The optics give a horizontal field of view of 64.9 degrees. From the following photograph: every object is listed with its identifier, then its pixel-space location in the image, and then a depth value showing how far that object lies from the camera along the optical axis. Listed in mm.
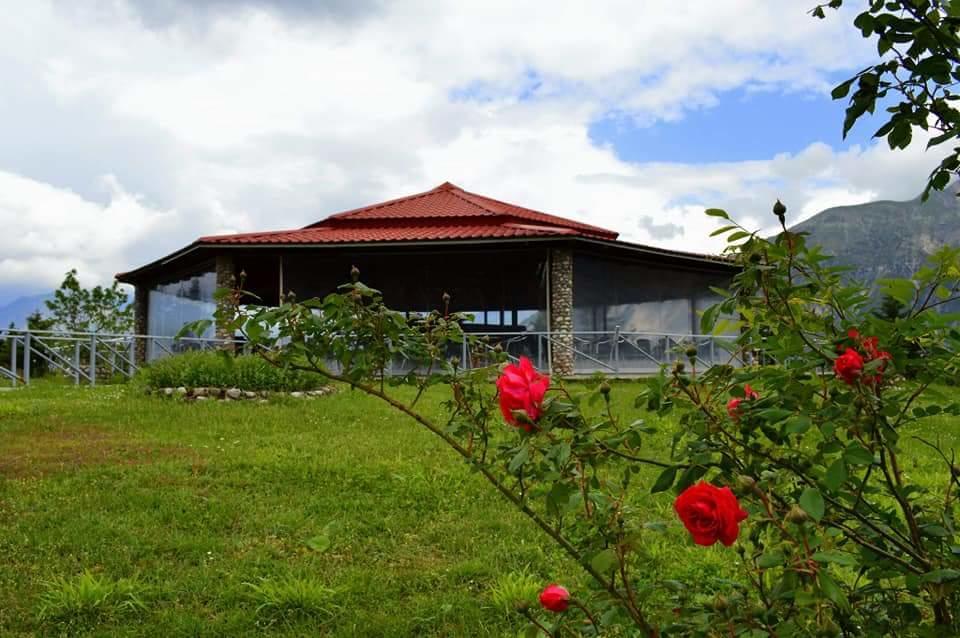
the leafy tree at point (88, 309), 28859
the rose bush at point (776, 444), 1441
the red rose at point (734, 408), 1640
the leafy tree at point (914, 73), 1607
